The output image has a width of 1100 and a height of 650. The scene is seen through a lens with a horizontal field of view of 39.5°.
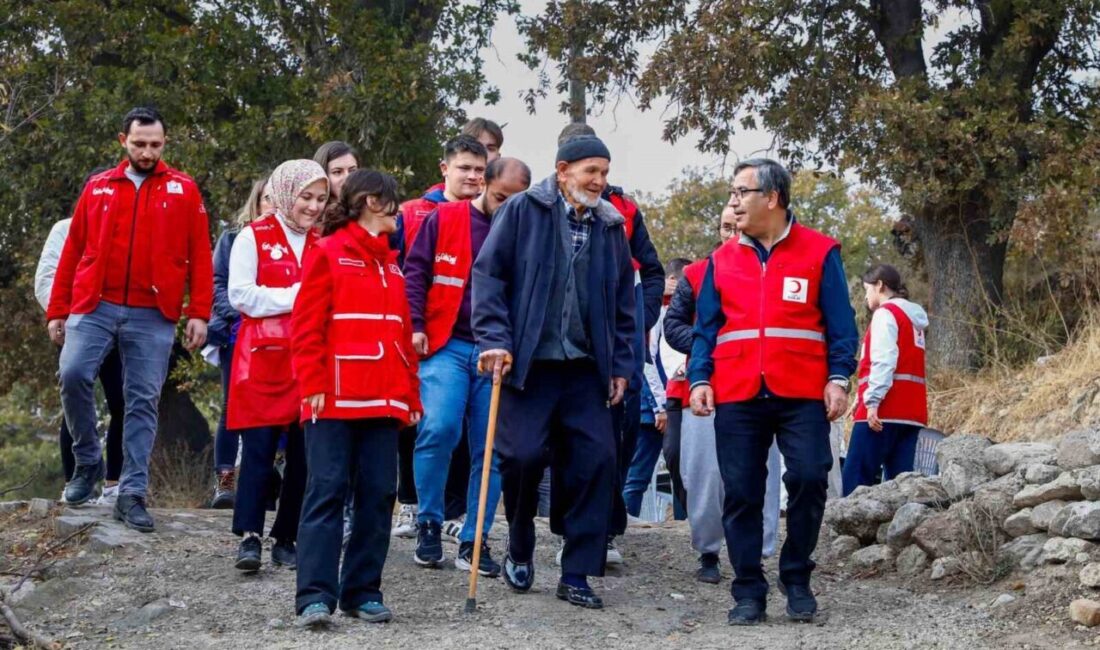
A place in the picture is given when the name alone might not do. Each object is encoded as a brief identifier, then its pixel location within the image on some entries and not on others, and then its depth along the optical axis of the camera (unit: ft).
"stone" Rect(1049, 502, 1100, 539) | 22.41
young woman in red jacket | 20.12
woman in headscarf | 22.95
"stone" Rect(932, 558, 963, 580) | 23.97
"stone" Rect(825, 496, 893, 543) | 26.96
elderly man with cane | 21.70
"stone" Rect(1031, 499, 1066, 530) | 23.26
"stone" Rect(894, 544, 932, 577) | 24.91
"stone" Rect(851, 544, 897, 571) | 25.88
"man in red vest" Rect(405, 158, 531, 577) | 23.31
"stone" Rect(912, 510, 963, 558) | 24.48
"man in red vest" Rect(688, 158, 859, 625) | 21.07
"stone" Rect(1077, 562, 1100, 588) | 21.19
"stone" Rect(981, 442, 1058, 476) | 25.59
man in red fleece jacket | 25.14
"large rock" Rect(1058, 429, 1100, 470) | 23.94
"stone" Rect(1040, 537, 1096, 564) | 22.33
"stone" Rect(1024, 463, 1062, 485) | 24.36
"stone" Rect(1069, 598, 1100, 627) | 20.31
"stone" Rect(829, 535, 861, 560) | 27.25
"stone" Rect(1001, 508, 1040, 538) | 23.75
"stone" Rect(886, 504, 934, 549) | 25.75
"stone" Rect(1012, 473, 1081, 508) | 23.49
